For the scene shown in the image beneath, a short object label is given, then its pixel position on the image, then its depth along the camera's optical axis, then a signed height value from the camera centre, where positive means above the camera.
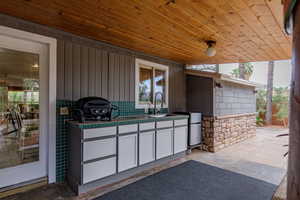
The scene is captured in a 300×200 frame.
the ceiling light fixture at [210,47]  3.23 +1.00
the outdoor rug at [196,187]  2.45 -1.32
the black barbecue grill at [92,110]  2.66 -0.15
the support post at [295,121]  0.51 -0.06
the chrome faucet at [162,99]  3.99 +0.04
